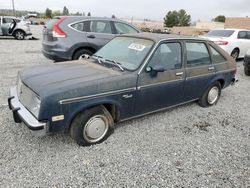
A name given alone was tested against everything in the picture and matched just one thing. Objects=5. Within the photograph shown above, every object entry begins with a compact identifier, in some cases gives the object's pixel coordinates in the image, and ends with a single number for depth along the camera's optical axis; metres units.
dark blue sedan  2.81
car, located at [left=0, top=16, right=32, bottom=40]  16.17
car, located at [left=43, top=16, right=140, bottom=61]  6.55
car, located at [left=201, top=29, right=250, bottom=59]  9.91
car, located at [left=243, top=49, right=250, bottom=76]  7.51
